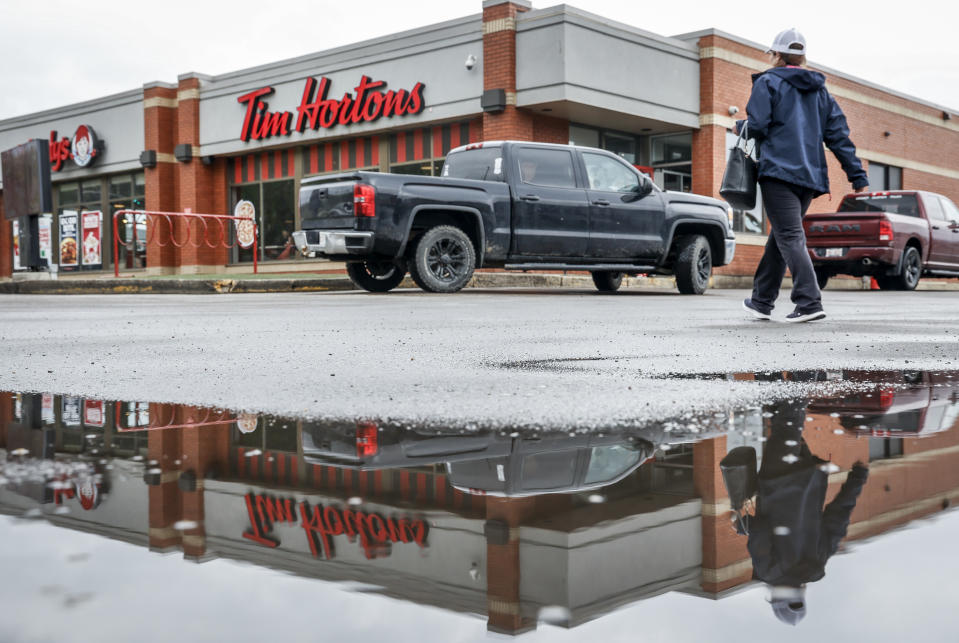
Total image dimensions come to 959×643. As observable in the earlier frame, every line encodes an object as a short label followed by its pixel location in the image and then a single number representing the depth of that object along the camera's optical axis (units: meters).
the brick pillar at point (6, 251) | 36.47
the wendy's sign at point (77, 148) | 31.89
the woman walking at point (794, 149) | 7.09
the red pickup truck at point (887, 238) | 17.31
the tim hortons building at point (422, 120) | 21.73
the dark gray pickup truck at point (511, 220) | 12.09
